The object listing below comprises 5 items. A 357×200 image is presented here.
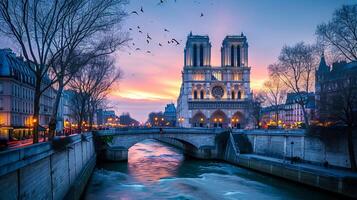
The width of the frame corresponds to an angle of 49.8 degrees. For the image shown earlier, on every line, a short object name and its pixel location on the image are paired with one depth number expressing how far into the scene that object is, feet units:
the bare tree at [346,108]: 109.54
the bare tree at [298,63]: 158.81
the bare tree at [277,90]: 203.90
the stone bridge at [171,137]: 182.19
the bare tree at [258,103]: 285.33
